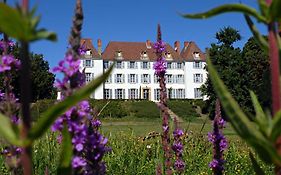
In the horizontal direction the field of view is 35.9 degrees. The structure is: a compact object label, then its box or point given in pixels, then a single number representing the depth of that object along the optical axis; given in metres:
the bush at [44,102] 51.92
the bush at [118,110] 64.75
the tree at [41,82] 81.21
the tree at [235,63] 61.46
